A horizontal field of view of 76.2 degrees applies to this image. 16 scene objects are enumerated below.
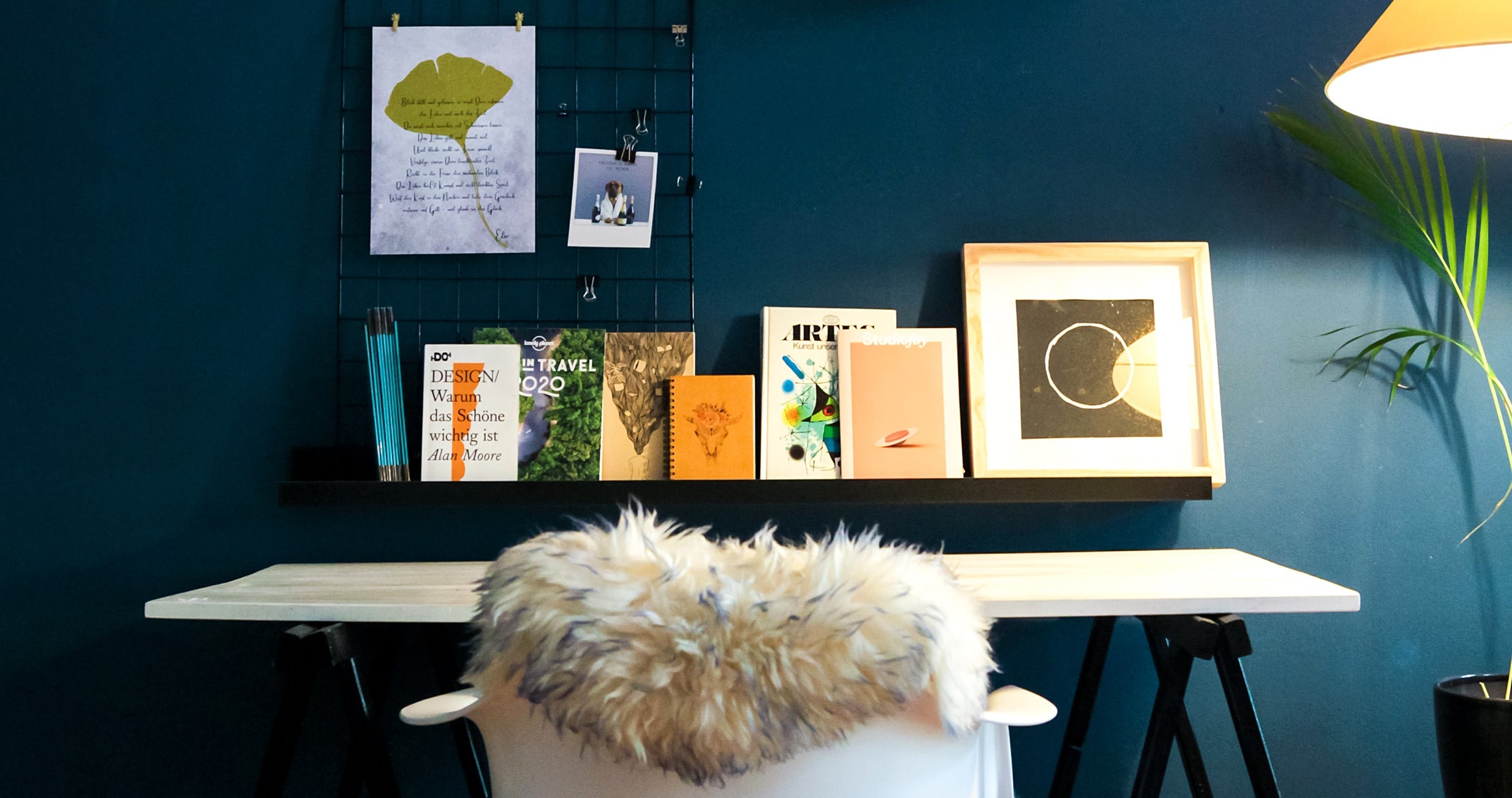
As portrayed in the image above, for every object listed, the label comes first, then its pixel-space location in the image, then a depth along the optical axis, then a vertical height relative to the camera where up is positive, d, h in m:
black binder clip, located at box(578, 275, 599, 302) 1.92 +0.37
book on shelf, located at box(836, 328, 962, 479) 1.80 +0.11
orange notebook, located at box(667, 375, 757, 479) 1.78 +0.08
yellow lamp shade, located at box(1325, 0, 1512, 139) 1.43 +0.55
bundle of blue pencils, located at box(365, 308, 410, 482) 1.76 +0.15
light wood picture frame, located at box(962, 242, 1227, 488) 1.88 +0.21
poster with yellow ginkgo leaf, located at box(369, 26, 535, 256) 1.90 +0.65
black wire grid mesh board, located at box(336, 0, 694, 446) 1.92 +0.55
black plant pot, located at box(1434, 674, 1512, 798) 1.55 -0.47
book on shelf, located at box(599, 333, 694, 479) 1.82 +0.13
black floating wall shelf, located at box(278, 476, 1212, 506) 1.75 -0.04
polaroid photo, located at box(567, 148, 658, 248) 1.91 +0.53
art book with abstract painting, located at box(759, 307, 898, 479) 1.82 +0.15
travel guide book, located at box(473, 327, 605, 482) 1.79 +0.13
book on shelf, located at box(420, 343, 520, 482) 1.77 +0.11
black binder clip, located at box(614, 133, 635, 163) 1.91 +0.62
